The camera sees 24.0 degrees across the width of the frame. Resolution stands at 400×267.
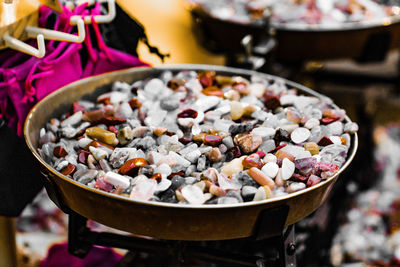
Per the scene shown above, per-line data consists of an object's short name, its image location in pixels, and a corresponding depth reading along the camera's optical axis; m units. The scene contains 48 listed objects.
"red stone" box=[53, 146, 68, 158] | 0.99
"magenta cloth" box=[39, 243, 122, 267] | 1.20
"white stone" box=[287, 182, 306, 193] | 0.93
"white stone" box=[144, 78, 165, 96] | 1.10
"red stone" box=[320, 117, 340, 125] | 1.03
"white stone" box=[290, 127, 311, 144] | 1.00
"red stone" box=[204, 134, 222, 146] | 0.98
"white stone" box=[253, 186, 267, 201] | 0.91
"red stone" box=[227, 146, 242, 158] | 0.98
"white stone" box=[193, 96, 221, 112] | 1.05
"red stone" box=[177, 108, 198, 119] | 1.04
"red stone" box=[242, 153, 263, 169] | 0.95
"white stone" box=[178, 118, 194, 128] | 1.02
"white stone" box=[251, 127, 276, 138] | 1.00
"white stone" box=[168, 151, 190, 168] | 0.96
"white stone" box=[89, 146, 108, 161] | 0.97
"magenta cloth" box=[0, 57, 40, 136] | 1.05
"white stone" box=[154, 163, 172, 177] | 0.94
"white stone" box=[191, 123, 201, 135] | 1.01
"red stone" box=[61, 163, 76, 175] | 0.95
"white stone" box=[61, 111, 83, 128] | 1.04
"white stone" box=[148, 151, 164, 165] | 0.96
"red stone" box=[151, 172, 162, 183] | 0.93
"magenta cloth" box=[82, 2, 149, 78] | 1.14
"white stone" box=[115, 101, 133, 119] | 1.05
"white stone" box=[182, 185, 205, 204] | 0.91
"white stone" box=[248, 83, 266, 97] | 1.10
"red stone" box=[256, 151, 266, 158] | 0.98
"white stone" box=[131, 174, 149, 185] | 0.93
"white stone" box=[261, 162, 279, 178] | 0.95
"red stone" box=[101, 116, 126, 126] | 1.03
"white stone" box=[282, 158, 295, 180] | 0.95
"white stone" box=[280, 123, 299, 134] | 1.01
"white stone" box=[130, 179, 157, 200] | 0.90
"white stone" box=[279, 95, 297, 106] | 1.07
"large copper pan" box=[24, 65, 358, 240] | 0.89
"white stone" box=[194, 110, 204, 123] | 1.03
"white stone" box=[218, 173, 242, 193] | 0.93
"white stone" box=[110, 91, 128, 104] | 1.08
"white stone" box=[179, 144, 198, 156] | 0.97
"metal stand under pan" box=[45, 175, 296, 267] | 0.92
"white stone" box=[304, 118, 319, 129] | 1.02
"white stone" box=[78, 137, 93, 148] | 0.99
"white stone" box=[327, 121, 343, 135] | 1.02
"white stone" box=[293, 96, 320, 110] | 1.07
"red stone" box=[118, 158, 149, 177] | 0.95
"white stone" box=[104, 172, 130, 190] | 0.92
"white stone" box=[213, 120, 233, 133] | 1.02
